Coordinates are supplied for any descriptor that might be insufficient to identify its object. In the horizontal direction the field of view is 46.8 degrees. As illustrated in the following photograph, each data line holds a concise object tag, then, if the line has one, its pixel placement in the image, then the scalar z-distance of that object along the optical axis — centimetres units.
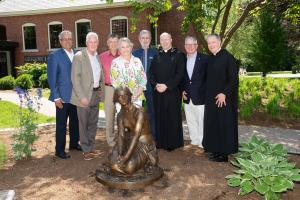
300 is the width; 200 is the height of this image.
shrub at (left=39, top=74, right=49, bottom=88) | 1991
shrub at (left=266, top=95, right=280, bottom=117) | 870
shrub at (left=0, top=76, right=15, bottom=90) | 1985
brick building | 2416
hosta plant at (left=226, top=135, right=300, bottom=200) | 414
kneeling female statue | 461
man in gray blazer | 576
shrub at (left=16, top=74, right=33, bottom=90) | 1953
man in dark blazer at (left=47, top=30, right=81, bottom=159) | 585
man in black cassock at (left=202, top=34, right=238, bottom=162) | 559
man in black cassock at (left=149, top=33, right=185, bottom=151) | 621
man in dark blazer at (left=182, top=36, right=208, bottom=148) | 618
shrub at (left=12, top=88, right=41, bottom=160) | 618
